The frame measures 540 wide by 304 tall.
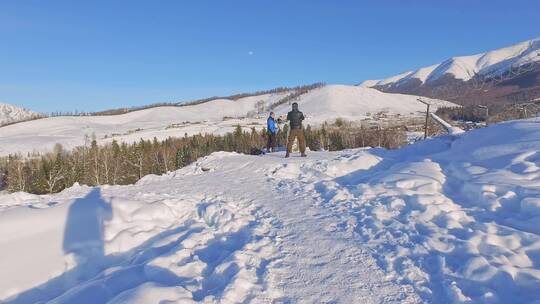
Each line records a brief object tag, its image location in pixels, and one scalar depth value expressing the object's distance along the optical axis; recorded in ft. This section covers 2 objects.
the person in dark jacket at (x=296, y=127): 54.80
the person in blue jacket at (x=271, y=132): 68.49
